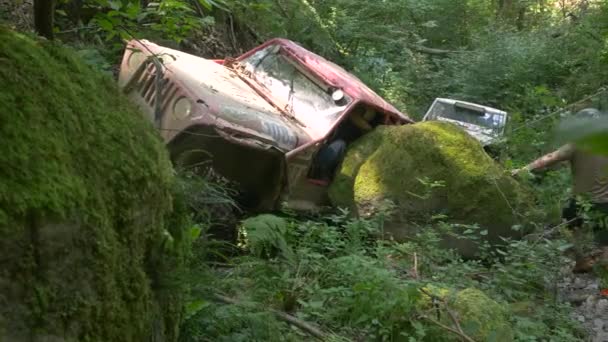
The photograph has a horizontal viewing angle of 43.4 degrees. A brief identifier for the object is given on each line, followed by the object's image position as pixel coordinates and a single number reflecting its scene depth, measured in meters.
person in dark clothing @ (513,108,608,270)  7.21
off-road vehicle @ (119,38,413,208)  6.59
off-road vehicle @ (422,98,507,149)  12.13
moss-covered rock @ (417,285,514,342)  4.16
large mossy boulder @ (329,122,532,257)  7.90
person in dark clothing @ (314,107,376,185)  8.38
